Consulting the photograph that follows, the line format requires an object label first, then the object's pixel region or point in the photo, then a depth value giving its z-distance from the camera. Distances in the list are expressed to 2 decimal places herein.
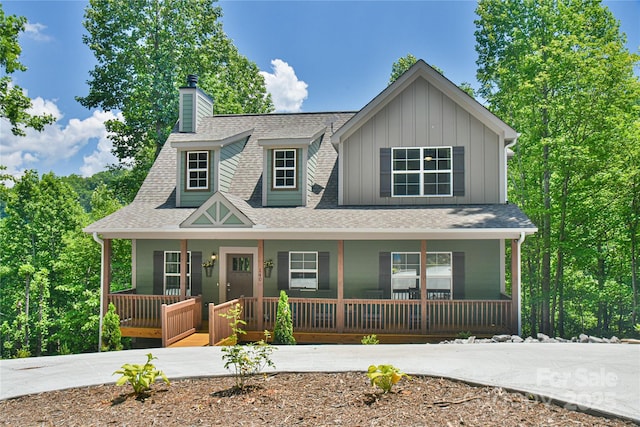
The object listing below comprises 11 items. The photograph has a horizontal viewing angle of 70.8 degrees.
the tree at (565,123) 15.81
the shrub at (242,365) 6.46
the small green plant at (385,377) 5.95
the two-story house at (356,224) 11.41
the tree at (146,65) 22.59
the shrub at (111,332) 11.36
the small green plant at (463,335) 10.81
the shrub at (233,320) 10.79
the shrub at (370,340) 10.70
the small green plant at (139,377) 6.24
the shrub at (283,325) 10.77
